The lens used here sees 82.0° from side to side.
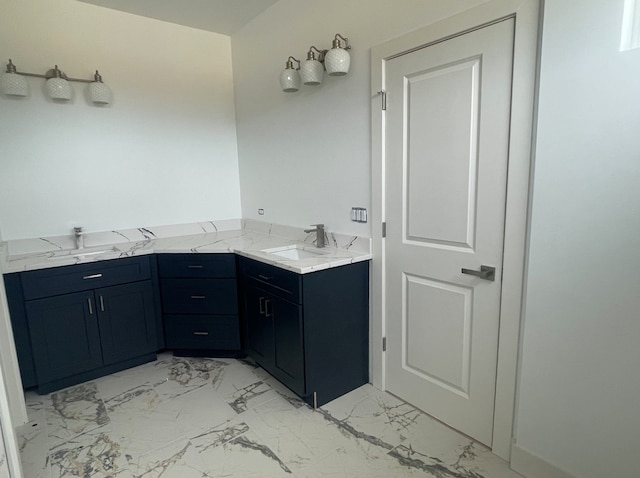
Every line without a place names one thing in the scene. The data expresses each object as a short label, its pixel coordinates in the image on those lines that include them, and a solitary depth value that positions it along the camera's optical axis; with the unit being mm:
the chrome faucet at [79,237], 2824
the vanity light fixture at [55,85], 2453
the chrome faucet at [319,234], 2566
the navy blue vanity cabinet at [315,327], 2123
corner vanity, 2189
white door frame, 1486
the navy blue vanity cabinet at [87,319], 2383
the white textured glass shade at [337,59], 2143
